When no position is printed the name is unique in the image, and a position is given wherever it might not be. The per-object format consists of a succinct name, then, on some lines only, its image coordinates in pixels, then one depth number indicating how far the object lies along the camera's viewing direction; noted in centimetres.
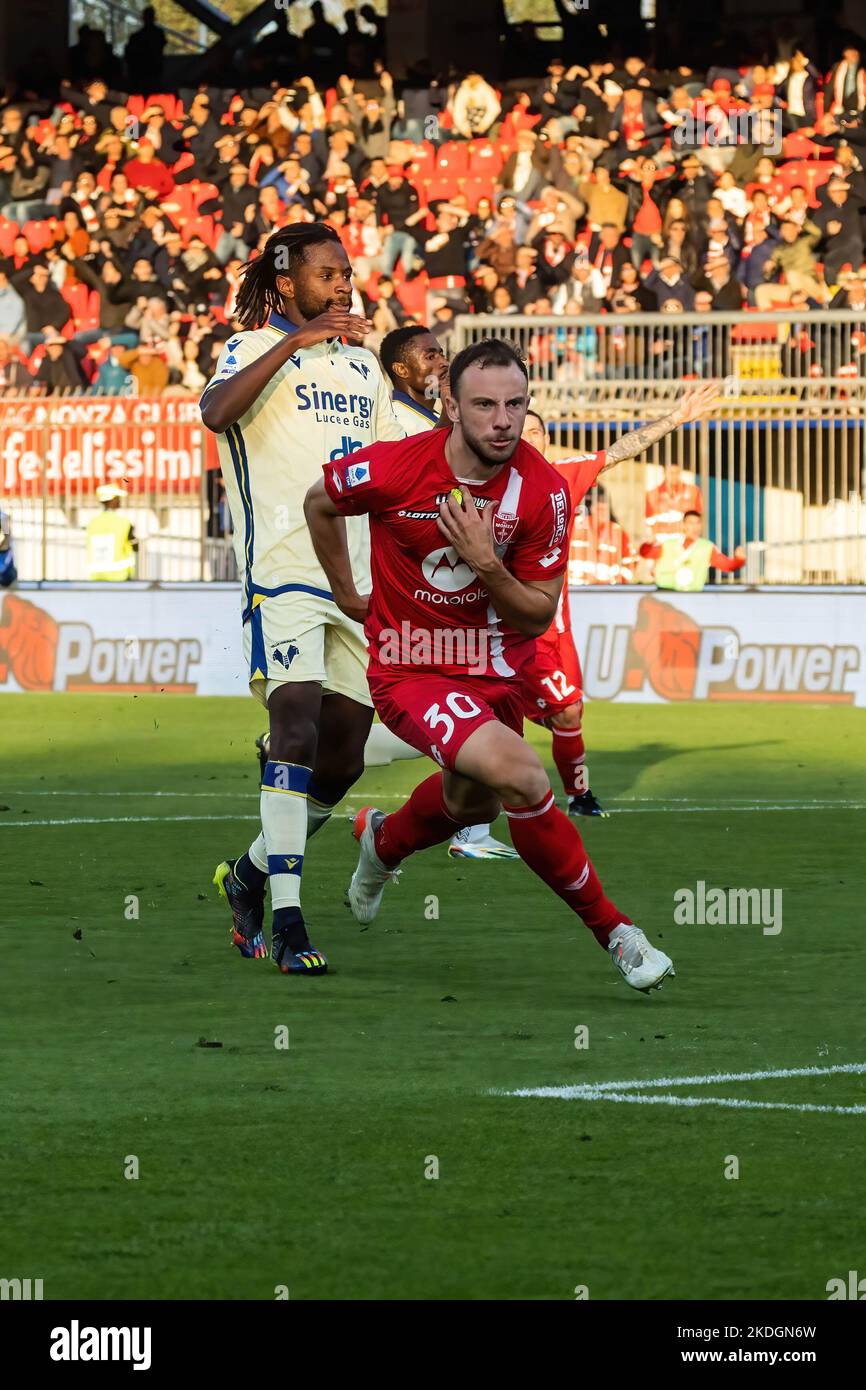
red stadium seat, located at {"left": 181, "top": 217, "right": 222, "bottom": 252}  2926
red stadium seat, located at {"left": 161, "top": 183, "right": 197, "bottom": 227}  3003
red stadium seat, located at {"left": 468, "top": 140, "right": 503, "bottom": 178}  2839
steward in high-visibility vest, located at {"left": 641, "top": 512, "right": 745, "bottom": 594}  2005
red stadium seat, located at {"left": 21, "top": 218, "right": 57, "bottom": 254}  3006
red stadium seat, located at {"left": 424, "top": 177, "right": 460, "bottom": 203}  2833
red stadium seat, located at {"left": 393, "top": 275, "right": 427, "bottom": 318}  2652
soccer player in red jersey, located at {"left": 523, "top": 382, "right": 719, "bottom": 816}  1162
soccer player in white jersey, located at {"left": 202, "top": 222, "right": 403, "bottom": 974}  765
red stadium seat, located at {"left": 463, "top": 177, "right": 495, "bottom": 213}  2812
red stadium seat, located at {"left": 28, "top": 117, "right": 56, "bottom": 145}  3169
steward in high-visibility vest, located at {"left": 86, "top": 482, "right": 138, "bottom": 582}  2200
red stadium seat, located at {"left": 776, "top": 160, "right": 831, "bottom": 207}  2677
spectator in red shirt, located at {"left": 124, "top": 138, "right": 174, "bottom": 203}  3033
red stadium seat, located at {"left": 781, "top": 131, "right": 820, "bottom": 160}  2720
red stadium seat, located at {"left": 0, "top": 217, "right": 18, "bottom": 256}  3038
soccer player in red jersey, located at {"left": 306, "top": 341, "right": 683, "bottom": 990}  686
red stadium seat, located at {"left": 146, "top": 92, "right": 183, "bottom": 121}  3175
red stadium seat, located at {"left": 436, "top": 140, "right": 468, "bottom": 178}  2856
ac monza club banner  2209
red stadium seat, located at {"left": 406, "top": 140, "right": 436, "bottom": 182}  2875
